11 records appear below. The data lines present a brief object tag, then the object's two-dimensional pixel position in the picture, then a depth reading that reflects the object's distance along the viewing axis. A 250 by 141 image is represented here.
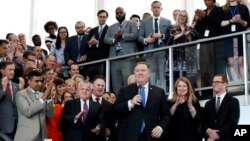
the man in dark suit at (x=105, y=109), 6.98
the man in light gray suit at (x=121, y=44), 9.70
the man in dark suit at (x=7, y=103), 6.59
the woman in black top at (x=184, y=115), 6.64
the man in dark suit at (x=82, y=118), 6.85
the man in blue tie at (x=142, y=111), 6.14
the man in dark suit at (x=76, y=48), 10.70
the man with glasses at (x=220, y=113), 6.52
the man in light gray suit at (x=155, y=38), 9.19
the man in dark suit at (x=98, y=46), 10.38
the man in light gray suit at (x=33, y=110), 6.64
